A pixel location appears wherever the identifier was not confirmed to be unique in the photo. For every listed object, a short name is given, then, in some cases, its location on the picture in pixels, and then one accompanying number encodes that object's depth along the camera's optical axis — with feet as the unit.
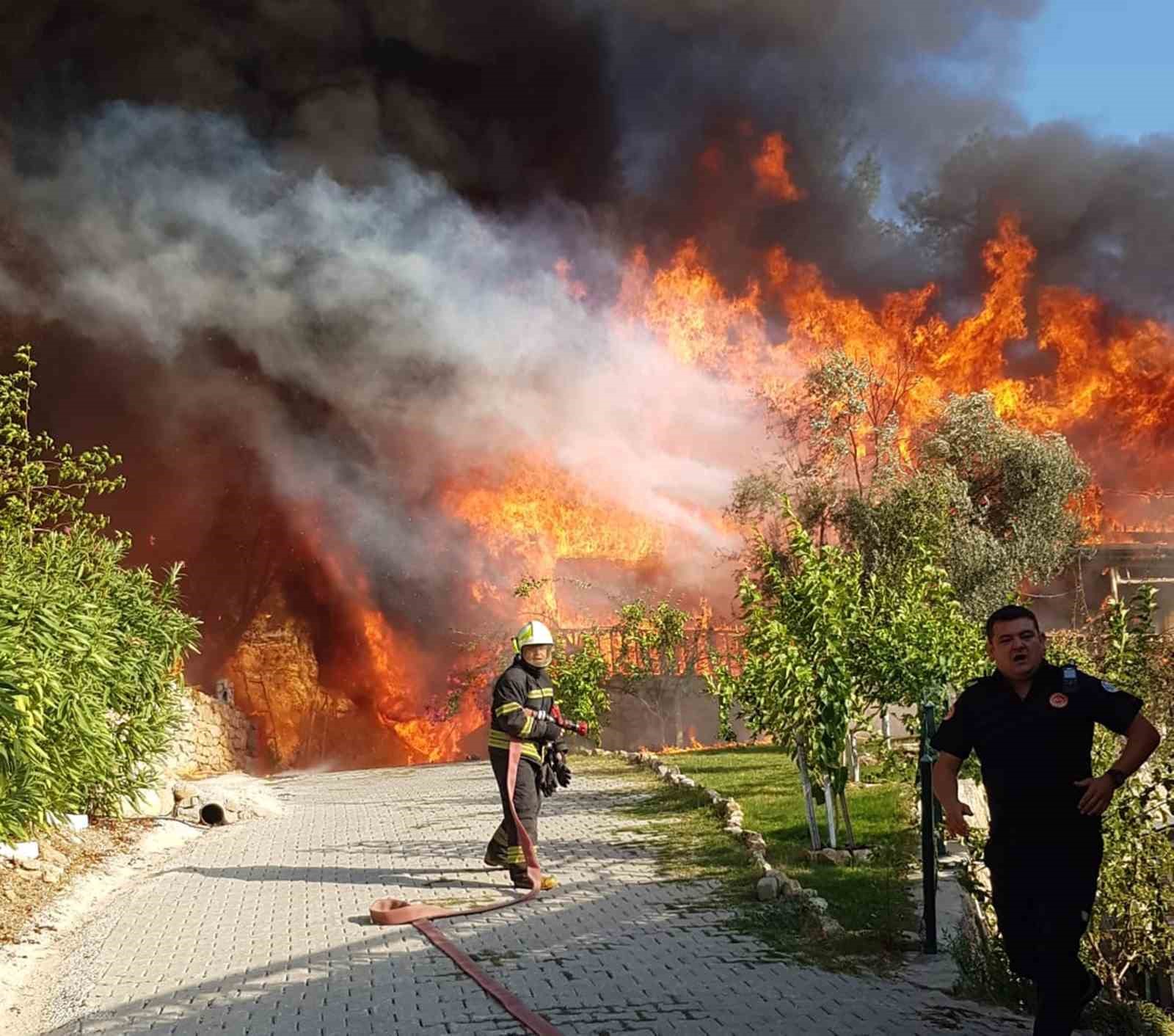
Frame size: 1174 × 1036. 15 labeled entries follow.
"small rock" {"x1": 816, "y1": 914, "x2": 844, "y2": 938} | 23.30
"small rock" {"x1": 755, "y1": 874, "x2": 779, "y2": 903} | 26.86
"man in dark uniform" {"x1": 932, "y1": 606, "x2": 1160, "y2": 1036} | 14.62
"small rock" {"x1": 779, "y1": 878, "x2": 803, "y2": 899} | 26.55
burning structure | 94.73
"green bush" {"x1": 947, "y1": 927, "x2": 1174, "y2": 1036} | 17.47
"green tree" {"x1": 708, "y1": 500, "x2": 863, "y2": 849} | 33.35
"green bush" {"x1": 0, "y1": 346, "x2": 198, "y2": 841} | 29.99
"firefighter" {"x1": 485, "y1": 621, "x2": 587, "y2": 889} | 29.55
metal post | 22.70
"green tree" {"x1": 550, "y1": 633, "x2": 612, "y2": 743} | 80.69
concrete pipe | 48.37
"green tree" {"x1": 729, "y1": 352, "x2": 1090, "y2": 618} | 88.48
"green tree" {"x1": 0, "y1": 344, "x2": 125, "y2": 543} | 42.83
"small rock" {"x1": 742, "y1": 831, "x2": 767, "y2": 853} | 33.30
